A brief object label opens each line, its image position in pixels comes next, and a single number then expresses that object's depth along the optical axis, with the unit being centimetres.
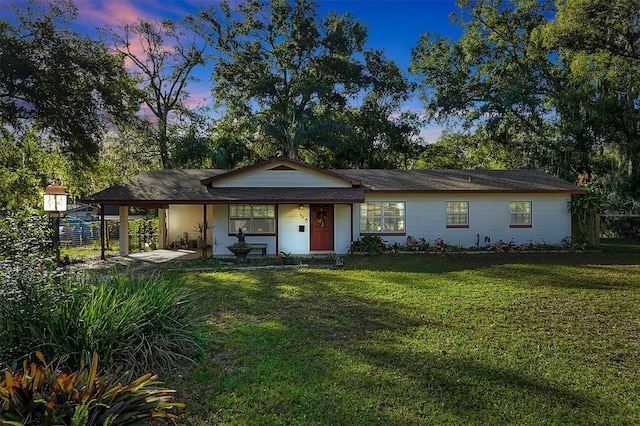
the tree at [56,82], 1476
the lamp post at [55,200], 758
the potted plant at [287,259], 1302
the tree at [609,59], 1319
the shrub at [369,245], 1513
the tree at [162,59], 2627
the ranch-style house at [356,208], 1534
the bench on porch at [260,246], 1483
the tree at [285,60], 2578
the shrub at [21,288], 393
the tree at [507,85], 2212
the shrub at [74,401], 264
